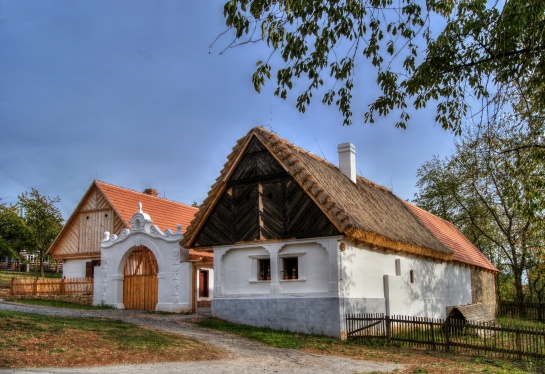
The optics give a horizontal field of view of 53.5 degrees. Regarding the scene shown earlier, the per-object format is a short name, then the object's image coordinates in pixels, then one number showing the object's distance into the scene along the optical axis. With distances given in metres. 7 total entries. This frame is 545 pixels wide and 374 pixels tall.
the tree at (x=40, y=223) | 44.84
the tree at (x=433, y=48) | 8.81
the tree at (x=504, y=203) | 15.04
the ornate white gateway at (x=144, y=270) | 22.33
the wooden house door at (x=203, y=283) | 25.66
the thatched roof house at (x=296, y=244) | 17.89
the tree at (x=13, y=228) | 43.81
